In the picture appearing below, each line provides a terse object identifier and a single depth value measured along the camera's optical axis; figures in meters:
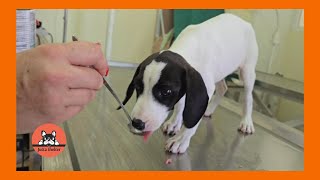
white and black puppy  0.70
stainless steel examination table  0.70
